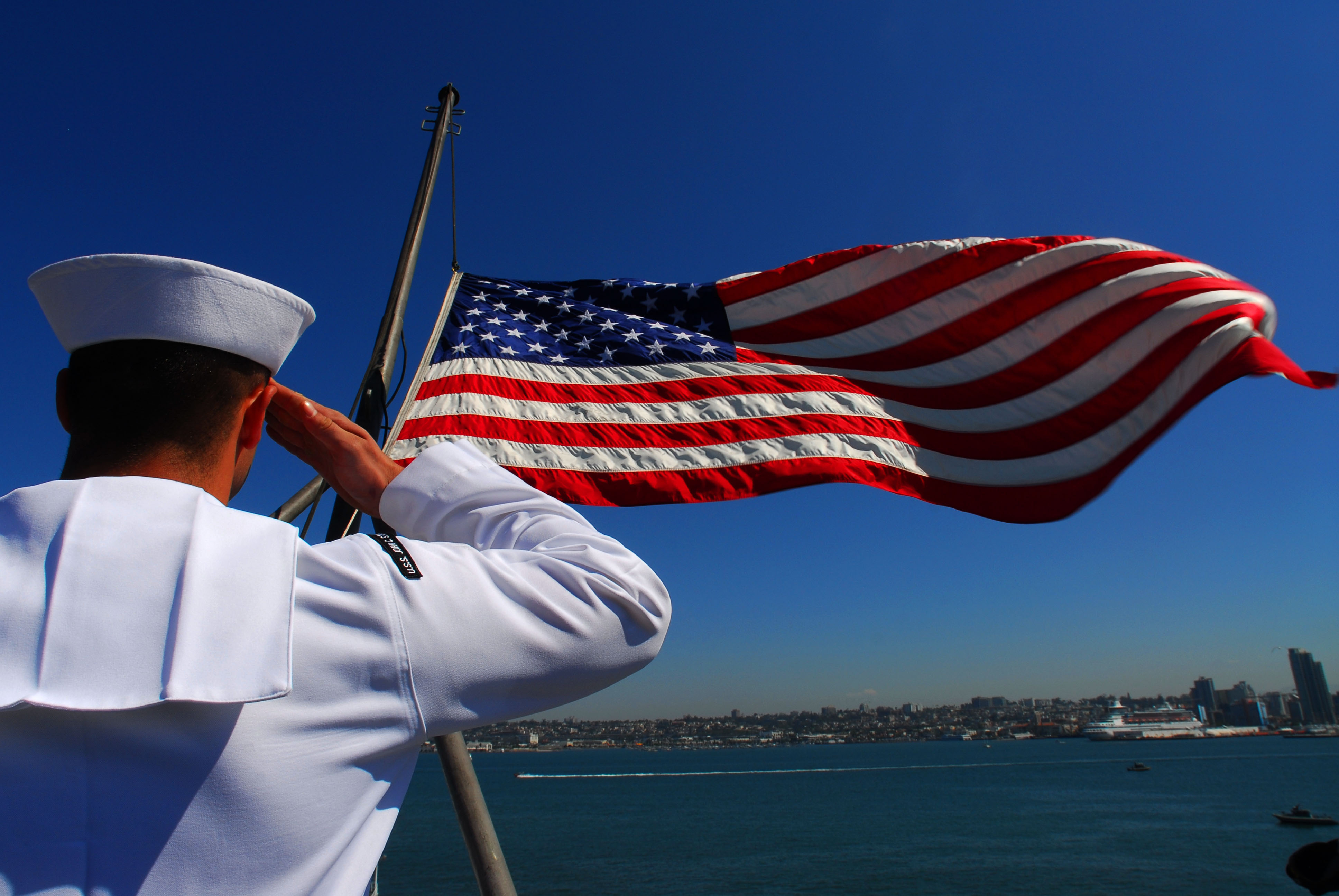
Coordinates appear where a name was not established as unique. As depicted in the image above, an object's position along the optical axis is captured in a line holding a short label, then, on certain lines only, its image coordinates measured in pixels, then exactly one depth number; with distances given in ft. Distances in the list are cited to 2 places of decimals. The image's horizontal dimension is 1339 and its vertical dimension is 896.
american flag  13.19
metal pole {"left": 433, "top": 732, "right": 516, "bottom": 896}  8.17
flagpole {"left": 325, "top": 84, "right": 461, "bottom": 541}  8.16
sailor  1.97
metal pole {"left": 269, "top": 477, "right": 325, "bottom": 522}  7.22
